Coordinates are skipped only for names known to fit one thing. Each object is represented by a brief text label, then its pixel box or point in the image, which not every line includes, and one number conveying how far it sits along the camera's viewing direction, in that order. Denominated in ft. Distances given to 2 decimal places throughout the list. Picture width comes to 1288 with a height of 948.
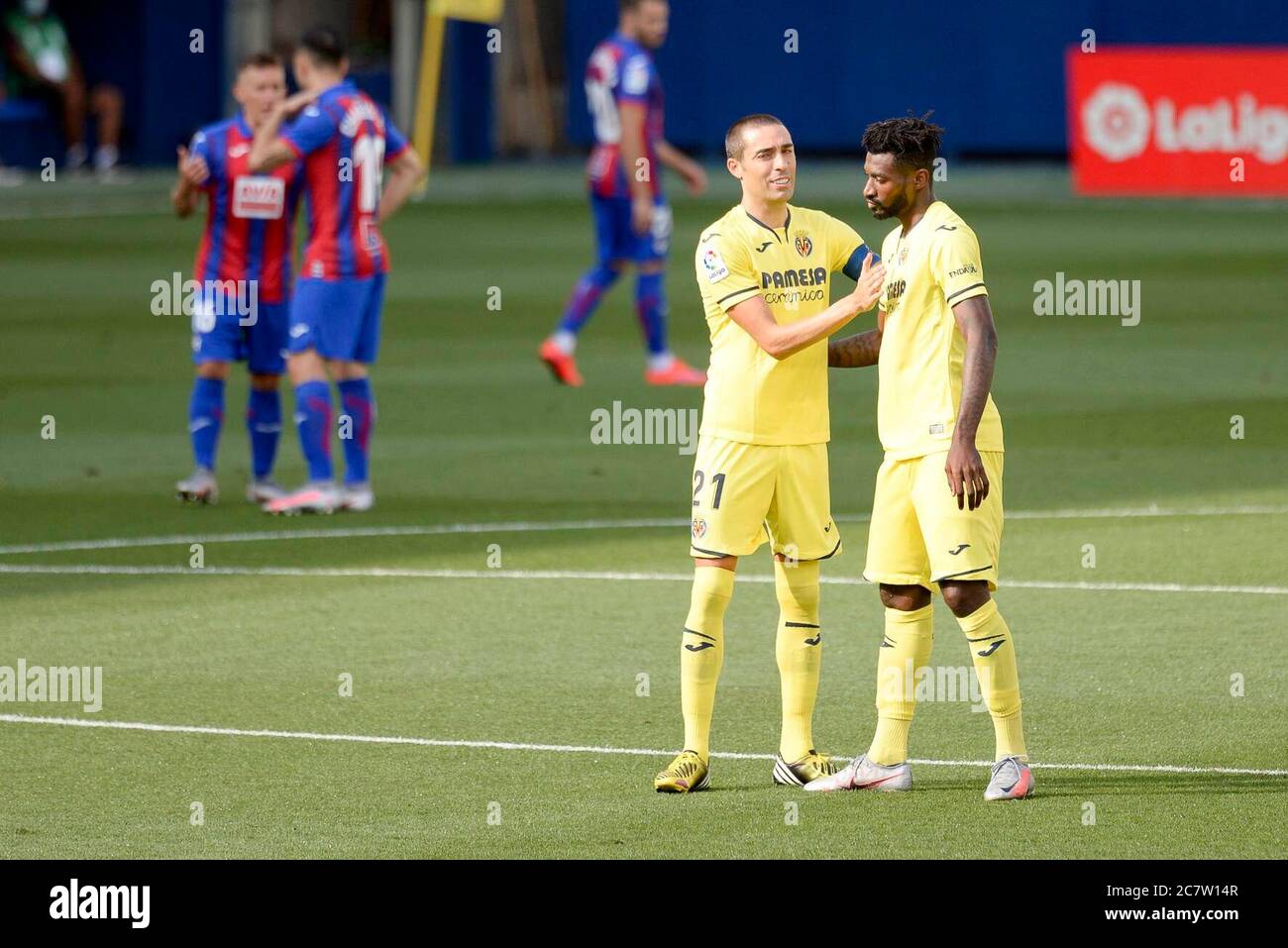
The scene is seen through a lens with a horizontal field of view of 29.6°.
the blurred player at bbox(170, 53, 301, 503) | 42.50
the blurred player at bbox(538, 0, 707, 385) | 56.90
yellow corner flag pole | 118.73
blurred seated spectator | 136.26
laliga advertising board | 104.01
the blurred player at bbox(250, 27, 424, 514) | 41.14
